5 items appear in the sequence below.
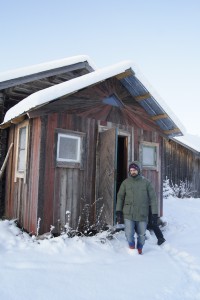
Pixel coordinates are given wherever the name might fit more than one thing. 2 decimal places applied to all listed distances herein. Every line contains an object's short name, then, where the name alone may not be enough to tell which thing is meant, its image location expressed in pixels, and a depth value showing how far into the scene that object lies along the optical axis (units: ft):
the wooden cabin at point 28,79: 25.43
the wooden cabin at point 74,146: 20.27
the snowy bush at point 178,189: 51.01
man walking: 19.45
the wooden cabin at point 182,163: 54.08
